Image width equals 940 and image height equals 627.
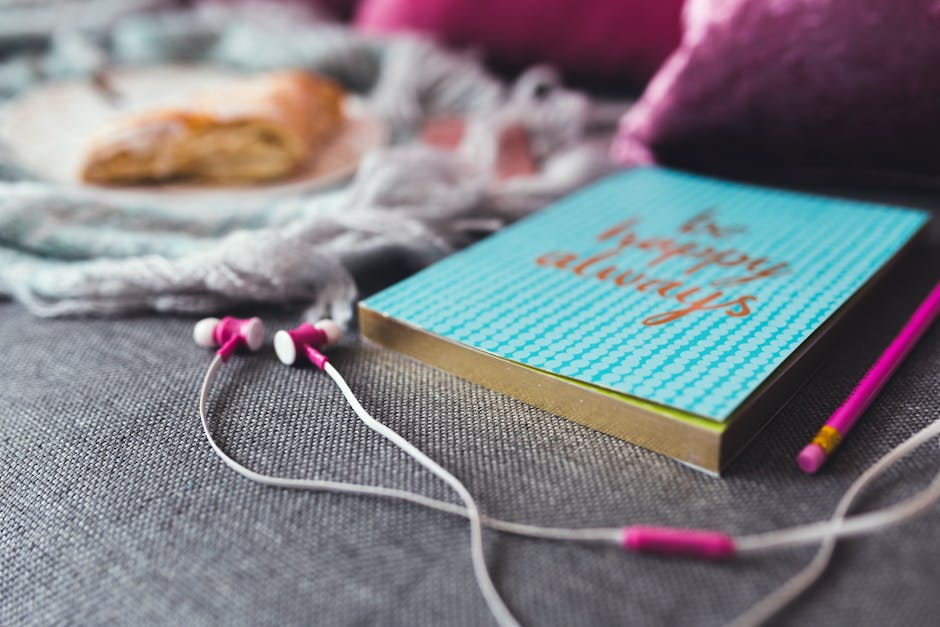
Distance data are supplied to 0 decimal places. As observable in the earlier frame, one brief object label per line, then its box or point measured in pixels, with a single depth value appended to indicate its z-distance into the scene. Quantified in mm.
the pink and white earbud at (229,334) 553
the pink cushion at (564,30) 1008
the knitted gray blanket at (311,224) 612
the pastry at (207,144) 782
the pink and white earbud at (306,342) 535
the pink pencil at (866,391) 421
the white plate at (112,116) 784
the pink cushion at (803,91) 677
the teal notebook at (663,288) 459
